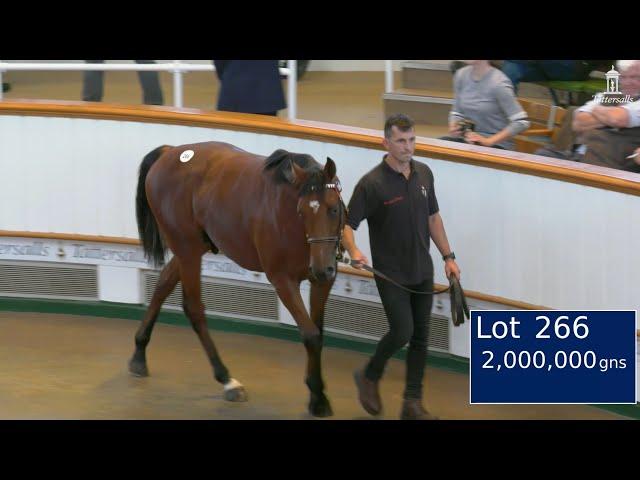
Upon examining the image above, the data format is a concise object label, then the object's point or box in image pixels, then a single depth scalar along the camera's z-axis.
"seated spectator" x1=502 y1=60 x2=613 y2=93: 22.00
